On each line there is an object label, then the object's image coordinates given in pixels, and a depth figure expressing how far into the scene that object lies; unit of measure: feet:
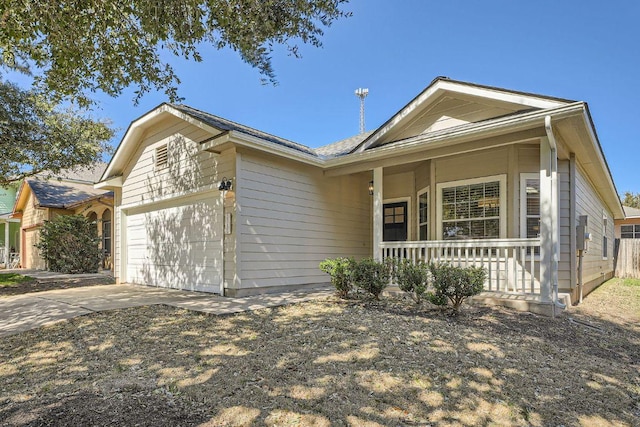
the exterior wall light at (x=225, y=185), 22.85
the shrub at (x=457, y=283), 17.31
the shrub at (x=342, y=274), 20.94
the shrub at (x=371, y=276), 20.30
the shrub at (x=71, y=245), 43.27
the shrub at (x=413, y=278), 19.13
